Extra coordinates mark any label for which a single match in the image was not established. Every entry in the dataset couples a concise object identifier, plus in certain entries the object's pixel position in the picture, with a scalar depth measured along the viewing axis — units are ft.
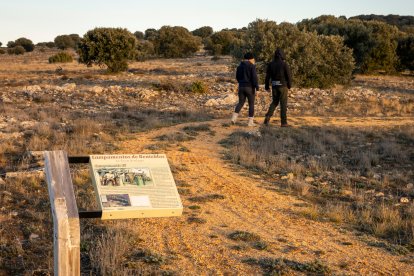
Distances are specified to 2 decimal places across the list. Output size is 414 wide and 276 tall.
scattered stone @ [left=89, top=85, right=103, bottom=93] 69.54
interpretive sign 13.48
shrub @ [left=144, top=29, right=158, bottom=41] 274.03
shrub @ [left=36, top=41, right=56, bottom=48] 261.01
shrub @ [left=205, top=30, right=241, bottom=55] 172.76
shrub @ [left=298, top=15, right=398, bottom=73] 109.81
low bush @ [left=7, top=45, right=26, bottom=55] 203.00
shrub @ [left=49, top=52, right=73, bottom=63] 143.54
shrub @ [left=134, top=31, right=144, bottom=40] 280.27
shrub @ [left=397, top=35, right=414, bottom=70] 119.49
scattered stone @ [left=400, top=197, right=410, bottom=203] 26.00
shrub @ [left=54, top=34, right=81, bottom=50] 235.81
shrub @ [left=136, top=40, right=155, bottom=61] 171.59
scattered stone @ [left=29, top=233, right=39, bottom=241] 19.63
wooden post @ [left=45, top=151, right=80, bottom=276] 12.05
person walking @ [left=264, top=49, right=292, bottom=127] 42.01
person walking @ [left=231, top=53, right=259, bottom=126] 41.57
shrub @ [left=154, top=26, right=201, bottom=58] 163.22
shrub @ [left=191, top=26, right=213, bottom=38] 278.05
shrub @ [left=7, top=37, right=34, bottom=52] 229.25
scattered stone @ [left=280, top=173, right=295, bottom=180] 29.78
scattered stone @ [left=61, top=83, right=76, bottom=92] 71.47
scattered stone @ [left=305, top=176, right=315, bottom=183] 29.68
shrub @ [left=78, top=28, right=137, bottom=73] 104.12
